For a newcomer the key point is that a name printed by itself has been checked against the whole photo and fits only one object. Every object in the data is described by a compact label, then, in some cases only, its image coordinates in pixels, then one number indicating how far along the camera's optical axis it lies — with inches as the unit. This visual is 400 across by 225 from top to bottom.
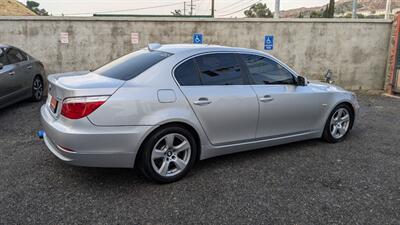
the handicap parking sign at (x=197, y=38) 413.7
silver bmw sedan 137.9
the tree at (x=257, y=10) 2979.8
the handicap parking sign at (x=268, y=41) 424.2
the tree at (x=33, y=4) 2970.0
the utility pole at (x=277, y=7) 540.7
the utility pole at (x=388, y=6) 739.2
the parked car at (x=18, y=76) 274.1
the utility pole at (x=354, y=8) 898.0
